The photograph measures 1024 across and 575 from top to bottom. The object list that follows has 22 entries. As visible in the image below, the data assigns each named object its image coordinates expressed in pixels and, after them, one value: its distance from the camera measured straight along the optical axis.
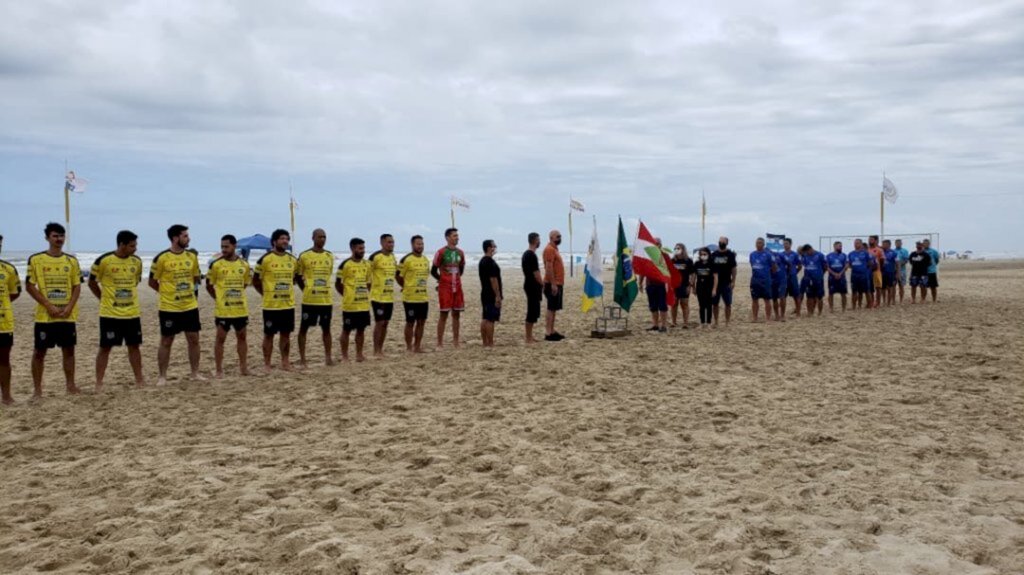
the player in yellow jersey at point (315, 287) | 9.38
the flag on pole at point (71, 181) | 17.00
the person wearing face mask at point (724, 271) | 13.53
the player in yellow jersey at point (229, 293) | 8.71
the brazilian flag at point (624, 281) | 12.68
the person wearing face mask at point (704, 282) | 13.63
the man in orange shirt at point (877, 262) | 17.36
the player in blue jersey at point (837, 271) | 16.55
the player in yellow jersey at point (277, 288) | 8.99
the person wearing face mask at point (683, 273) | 13.82
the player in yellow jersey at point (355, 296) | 9.77
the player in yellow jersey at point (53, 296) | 7.38
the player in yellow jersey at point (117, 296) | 7.77
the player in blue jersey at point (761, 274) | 14.42
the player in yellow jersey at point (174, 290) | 8.22
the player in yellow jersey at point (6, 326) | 7.26
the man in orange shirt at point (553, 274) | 11.06
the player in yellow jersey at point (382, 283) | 10.24
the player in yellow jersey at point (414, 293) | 10.50
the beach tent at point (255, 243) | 28.86
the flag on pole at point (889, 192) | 24.41
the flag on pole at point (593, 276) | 12.50
